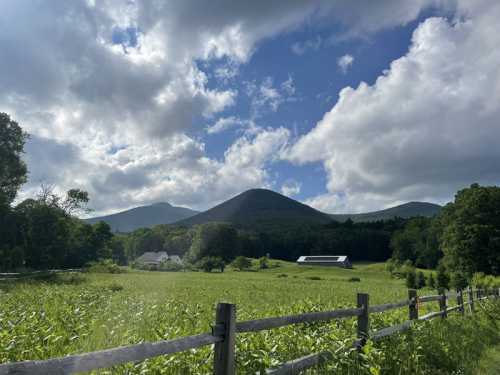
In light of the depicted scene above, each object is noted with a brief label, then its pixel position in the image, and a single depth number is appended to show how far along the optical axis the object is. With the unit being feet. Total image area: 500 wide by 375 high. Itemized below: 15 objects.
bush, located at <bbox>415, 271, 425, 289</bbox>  157.17
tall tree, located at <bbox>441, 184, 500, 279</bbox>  154.51
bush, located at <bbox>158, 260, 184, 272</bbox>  277.83
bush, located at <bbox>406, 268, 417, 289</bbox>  155.53
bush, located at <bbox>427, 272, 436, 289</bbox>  150.82
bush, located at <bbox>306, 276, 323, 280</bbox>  191.29
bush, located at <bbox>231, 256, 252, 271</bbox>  291.99
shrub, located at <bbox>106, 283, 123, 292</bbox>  83.75
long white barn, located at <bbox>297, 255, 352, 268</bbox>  355.15
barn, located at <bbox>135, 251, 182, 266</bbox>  400.88
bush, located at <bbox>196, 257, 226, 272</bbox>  277.85
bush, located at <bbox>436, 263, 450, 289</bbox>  144.67
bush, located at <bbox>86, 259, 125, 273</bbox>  167.74
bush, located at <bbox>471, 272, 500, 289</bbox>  82.99
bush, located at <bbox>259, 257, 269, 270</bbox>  299.81
